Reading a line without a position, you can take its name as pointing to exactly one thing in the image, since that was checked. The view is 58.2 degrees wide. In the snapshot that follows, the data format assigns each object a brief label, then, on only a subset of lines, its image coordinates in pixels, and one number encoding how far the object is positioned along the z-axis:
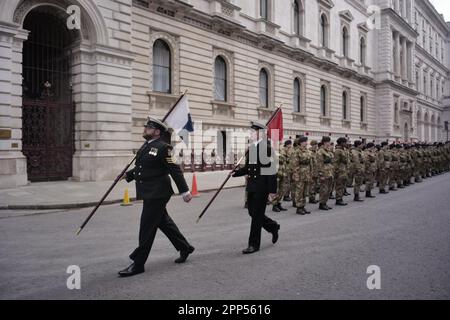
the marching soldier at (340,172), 11.62
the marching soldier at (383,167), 14.59
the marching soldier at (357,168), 12.43
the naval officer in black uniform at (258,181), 6.06
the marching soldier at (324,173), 10.69
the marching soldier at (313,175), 10.97
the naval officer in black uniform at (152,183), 4.98
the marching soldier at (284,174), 10.86
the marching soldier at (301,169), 10.21
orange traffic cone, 13.30
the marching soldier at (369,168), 13.38
